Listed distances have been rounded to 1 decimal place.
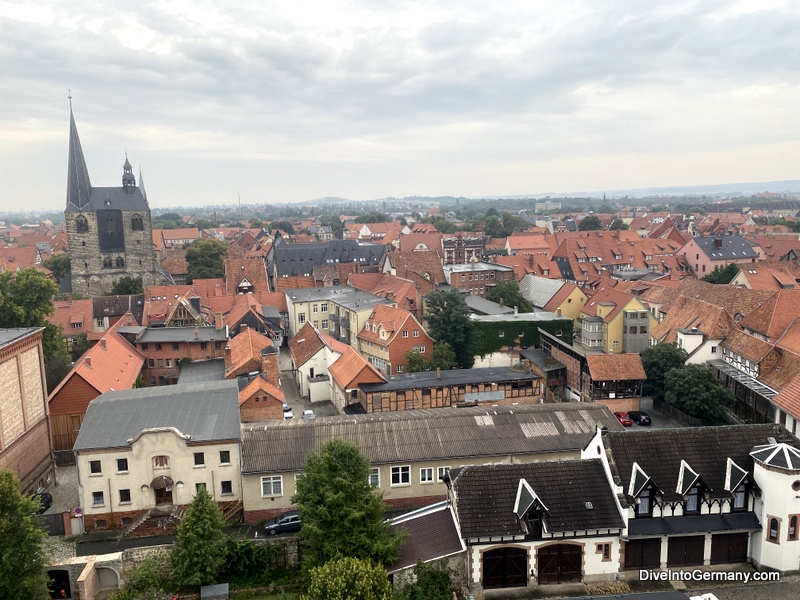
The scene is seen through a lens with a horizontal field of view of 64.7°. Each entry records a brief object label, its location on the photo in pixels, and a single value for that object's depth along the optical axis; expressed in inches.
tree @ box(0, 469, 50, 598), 1047.5
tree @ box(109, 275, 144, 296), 3791.8
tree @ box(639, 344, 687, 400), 2237.9
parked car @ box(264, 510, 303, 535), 1395.2
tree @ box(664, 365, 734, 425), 1994.3
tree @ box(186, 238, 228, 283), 4717.0
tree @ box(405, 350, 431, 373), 2524.6
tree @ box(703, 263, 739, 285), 3408.0
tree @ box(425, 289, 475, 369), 2667.3
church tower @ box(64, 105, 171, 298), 3885.3
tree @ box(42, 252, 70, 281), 4692.4
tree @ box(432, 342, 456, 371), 2534.4
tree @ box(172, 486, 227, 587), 1176.8
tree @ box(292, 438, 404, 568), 1143.6
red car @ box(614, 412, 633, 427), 2139.5
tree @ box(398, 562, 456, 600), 1106.1
